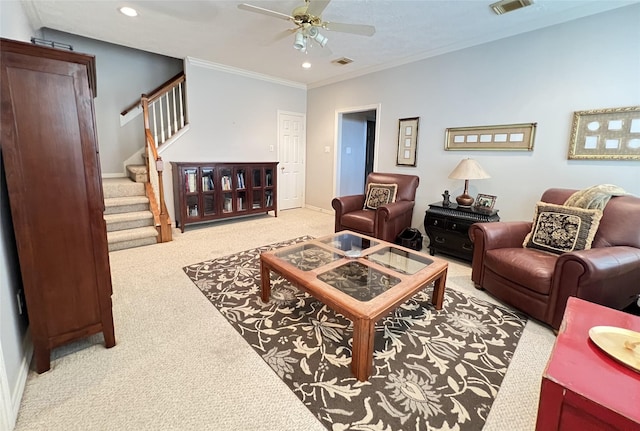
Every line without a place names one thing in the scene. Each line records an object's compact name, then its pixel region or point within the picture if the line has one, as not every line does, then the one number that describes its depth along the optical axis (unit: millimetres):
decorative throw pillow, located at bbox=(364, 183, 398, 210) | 3888
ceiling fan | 2184
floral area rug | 1378
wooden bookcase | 4262
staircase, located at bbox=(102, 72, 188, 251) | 3604
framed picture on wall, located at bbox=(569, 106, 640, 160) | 2518
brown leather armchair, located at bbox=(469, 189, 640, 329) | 1848
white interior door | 5793
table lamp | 3172
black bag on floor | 3550
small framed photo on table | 3306
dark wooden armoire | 1372
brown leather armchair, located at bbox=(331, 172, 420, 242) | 3422
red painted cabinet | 836
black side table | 3154
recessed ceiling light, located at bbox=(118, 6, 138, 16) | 2869
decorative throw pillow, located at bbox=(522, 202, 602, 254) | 2244
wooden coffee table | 1533
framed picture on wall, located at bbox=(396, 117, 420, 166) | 4117
